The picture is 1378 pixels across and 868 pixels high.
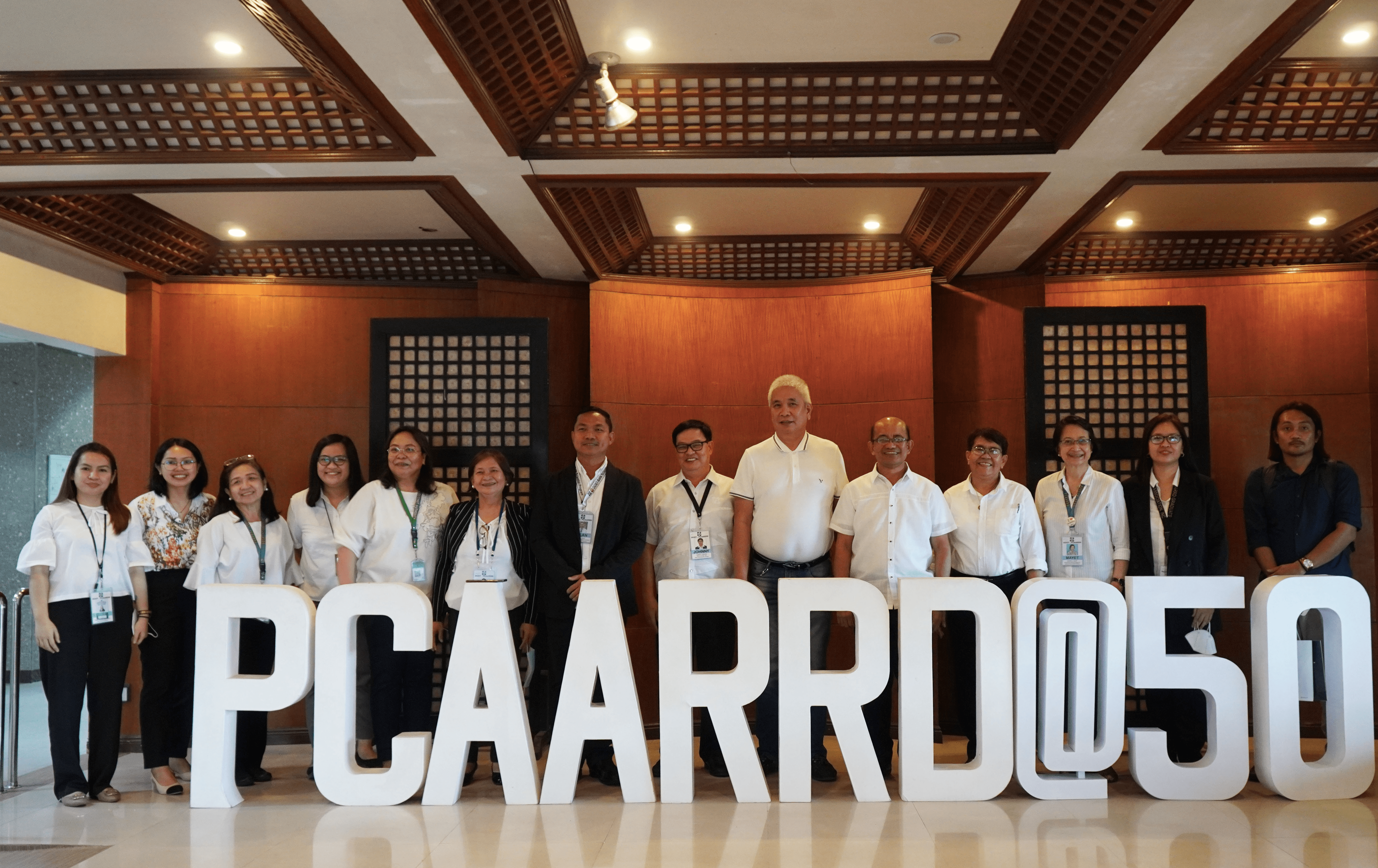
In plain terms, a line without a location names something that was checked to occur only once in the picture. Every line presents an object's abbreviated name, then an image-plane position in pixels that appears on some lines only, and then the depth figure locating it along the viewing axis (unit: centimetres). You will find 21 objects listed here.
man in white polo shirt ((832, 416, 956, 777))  459
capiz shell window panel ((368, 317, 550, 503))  591
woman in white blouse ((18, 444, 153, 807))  431
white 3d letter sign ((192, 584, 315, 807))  422
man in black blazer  468
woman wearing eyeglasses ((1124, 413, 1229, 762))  476
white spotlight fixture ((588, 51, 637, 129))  407
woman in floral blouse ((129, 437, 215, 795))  461
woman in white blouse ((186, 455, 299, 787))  471
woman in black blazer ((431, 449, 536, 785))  479
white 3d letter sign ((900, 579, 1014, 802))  416
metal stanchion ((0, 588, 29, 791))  464
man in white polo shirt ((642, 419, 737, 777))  482
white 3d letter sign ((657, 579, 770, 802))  418
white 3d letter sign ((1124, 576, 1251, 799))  417
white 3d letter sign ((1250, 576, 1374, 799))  419
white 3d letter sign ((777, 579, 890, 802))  418
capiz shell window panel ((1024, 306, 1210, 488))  588
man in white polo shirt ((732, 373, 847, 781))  473
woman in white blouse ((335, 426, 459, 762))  477
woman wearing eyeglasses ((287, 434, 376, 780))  510
